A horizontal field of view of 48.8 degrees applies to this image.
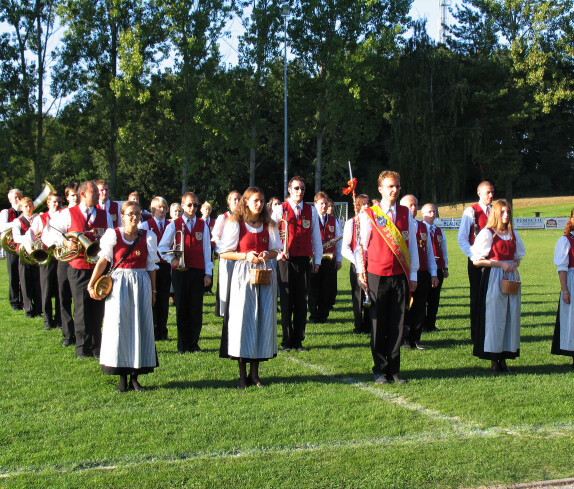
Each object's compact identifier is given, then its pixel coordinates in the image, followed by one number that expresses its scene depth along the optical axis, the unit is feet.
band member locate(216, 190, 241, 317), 31.93
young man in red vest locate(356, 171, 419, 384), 21.74
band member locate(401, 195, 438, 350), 28.81
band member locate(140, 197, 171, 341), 30.66
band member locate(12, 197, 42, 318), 36.32
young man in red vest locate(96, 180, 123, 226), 30.99
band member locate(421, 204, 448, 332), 30.48
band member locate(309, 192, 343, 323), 35.32
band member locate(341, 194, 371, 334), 29.48
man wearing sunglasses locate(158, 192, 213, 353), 27.71
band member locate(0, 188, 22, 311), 38.01
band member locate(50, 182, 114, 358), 25.68
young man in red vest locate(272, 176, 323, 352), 28.17
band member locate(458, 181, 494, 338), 27.91
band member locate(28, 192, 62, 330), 31.55
